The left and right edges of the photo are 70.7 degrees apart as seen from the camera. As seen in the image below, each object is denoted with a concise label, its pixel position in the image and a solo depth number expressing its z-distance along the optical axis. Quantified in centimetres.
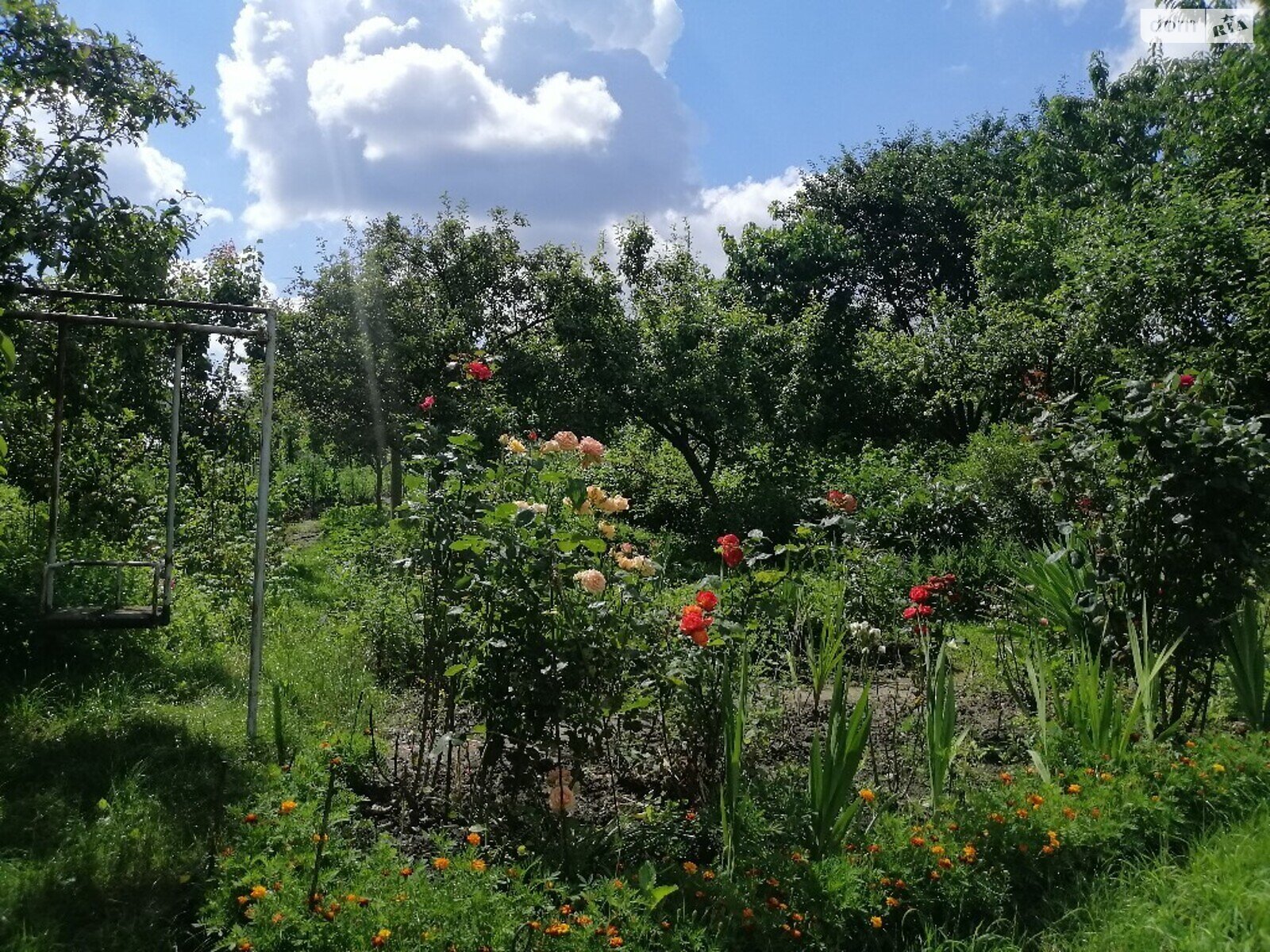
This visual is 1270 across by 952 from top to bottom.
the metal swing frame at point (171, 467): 345
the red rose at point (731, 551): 285
